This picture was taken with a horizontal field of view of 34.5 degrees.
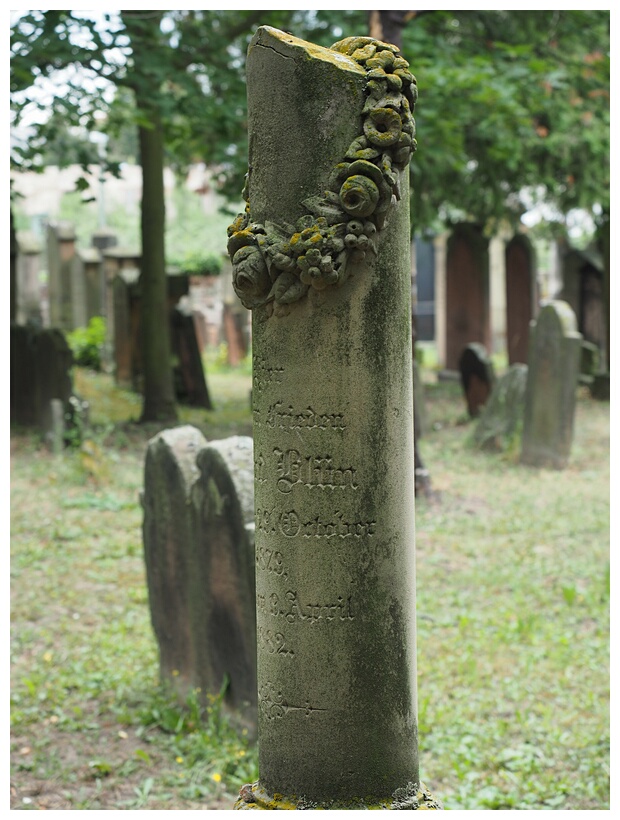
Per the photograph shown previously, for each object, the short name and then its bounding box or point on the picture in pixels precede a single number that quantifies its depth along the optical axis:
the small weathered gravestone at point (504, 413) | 11.55
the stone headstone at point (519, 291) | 15.70
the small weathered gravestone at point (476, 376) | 13.45
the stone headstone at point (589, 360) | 15.84
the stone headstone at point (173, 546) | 5.48
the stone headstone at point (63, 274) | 20.91
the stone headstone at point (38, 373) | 11.62
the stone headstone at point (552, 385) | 10.77
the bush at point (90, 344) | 17.97
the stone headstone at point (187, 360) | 14.05
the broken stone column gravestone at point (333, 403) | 3.16
